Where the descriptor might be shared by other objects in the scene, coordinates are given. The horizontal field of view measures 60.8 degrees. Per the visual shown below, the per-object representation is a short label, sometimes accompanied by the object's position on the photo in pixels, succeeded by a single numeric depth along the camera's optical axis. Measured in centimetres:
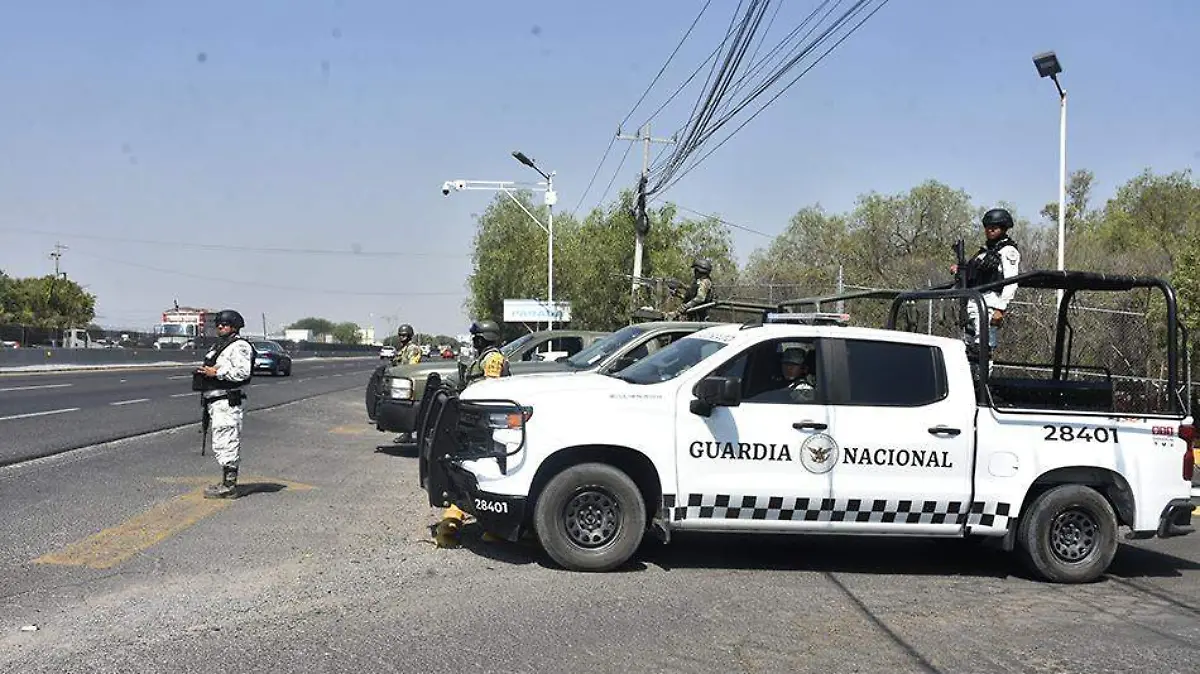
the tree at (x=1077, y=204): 4844
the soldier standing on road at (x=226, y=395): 916
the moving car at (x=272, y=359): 3706
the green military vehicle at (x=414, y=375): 1292
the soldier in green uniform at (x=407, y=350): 1636
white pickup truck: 685
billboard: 4128
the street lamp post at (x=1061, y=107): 1722
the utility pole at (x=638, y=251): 2995
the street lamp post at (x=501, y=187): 3728
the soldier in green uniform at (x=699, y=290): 1398
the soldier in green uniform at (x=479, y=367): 761
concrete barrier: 3609
